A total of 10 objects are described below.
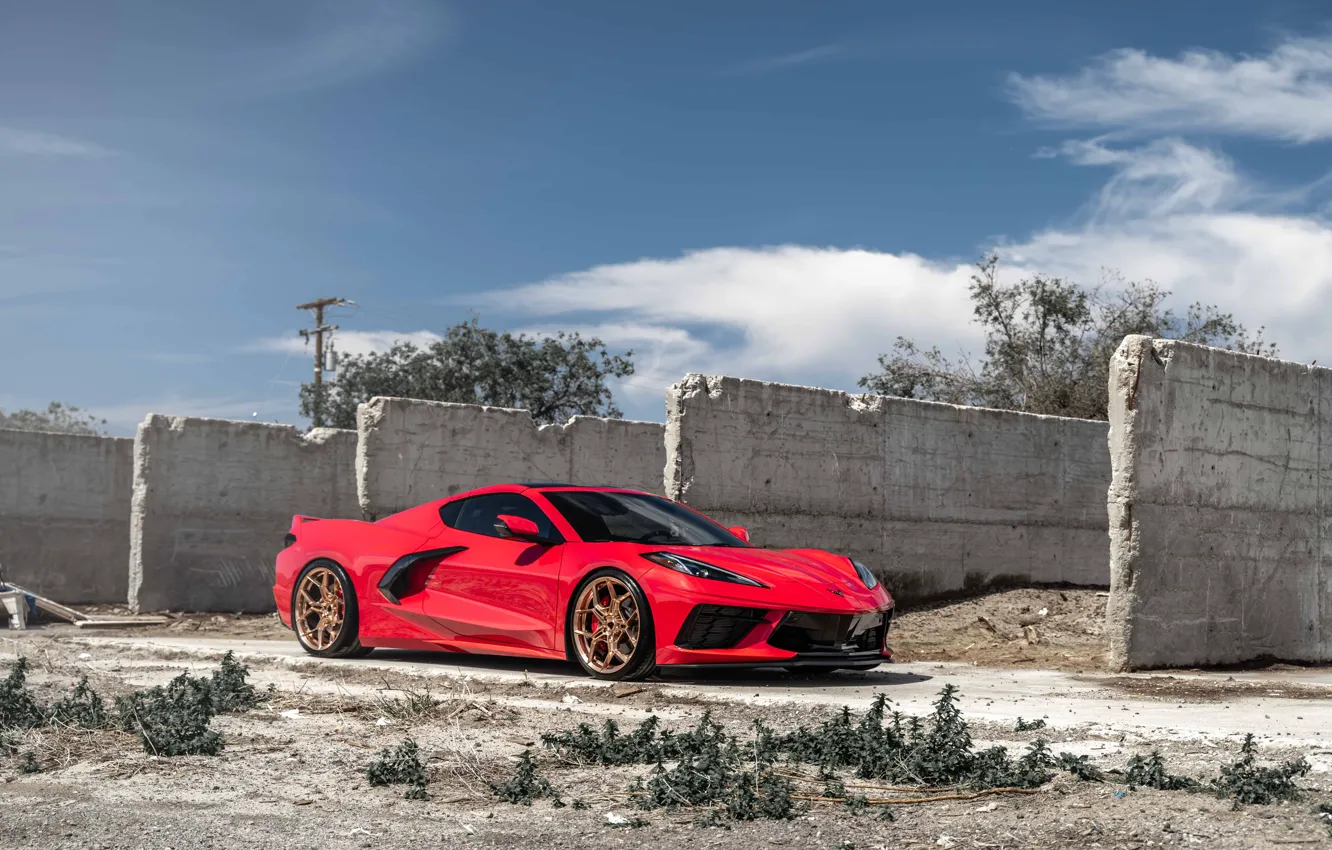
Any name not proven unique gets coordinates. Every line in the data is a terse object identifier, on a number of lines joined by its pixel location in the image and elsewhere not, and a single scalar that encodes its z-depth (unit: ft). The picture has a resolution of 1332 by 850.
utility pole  152.64
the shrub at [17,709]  22.30
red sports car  27.50
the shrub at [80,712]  21.89
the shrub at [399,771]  17.34
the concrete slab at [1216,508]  33.37
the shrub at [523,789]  16.48
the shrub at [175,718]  19.79
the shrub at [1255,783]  14.64
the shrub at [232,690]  23.98
